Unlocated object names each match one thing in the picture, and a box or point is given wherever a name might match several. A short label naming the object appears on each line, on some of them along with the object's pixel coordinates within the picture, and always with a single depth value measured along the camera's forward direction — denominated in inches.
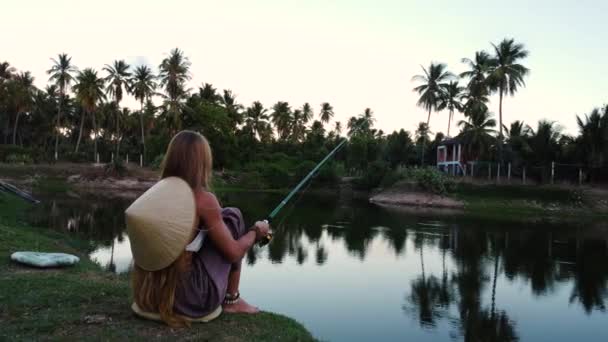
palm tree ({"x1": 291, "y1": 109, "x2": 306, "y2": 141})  3014.3
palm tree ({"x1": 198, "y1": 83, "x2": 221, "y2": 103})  2418.8
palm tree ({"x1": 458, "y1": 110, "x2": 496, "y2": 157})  1772.9
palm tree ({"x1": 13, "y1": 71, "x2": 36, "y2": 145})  1994.3
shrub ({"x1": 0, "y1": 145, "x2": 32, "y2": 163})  1795.0
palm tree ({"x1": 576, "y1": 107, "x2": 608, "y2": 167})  1541.6
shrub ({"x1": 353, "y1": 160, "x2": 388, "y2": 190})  1898.4
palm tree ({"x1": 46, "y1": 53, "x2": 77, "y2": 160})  1977.1
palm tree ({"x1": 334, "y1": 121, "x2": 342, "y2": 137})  3294.8
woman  139.6
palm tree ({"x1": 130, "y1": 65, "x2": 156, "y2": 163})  2007.9
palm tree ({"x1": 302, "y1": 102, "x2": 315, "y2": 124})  3161.4
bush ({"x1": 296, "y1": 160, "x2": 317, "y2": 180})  2110.0
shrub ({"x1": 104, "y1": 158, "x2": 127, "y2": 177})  1758.1
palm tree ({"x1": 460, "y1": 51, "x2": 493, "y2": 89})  1715.1
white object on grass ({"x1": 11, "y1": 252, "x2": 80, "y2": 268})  270.7
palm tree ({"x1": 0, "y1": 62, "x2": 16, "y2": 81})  2078.0
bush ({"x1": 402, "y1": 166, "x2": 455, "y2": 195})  1533.0
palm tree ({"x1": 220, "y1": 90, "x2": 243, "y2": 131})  2421.0
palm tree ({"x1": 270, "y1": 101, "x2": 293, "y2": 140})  2992.1
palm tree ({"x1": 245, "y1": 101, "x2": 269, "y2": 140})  2731.3
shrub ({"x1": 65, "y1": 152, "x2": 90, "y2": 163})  1916.8
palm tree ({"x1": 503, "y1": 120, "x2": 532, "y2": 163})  1731.7
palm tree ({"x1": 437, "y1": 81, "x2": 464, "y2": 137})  1927.9
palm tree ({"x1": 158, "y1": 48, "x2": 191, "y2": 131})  2033.7
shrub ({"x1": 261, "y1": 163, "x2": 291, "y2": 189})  2149.4
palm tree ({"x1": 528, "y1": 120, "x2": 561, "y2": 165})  1665.8
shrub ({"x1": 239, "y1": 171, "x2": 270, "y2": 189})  2073.1
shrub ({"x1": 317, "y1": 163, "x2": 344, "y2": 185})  2113.7
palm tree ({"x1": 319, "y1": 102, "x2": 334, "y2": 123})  3324.3
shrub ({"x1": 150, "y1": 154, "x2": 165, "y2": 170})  1806.1
